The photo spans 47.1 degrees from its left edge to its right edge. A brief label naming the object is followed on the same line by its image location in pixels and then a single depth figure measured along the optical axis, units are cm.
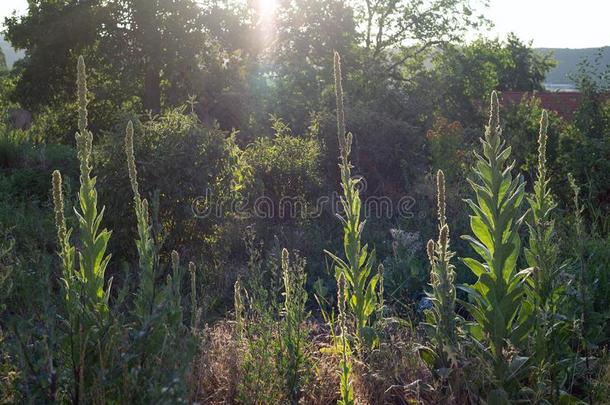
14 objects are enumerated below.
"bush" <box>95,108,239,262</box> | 686
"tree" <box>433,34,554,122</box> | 1684
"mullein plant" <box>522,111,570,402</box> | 354
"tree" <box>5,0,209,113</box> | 1920
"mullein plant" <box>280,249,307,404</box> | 391
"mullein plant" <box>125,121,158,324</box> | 341
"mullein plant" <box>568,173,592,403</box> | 367
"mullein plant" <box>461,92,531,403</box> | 352
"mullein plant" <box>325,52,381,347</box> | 401
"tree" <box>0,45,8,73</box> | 2584
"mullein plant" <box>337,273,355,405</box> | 294
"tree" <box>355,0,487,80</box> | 2542
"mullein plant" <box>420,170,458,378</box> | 342
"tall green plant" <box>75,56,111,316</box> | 336
